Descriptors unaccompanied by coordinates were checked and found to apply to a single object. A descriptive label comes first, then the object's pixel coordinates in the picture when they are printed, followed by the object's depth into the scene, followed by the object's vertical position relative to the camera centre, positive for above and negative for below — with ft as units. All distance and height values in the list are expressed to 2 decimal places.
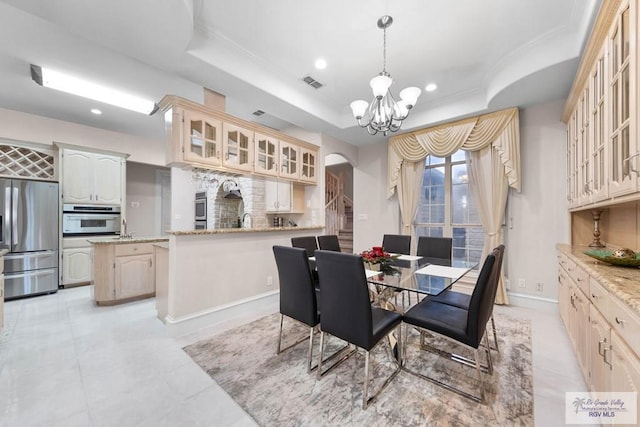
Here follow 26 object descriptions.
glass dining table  5.99 -1.67
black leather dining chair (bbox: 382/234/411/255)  11.30 -1.34
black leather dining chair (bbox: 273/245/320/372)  6.30 -1.88
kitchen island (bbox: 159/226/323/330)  8.63 -2.30
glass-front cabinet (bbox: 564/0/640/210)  4.46 +2.30
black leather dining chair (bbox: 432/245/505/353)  6.32 -2.47
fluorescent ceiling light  9.52 +5.25
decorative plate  4.93 -0.92
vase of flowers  7.98 -1.45
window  12.96 +0.35
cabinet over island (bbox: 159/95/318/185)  8.59 +2.87
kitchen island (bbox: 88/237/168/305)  11.05 -2.45
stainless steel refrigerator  11.80 -1.01
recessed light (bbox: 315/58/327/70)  9.12 +5.57
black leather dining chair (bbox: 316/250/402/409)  5.17 -2.01
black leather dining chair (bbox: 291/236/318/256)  10.12 -1.16
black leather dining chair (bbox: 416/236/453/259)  10.28 -1.36
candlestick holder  8.54 -0.56
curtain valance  11.03 +3.63
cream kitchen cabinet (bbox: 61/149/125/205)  13.73 +2.14
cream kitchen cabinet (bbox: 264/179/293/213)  14.58 +1.10
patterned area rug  5.02 -4.02
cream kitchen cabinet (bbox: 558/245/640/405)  3.38 -1.93
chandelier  7.38 +3.66
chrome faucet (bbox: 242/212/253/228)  16.26 -0.29
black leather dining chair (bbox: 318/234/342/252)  10.93 -1.23
